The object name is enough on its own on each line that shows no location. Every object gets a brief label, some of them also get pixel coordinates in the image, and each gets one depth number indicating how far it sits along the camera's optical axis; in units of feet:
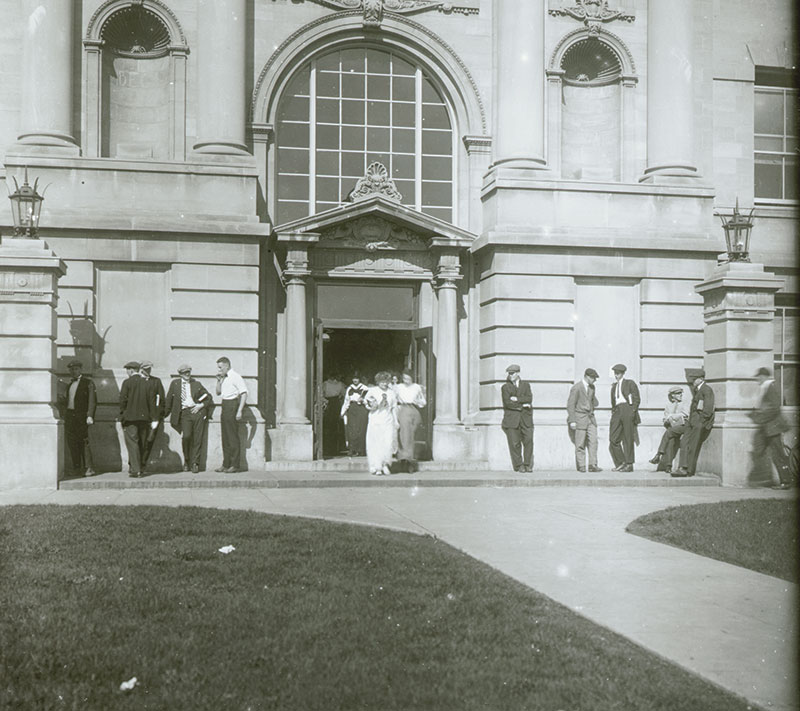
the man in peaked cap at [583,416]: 65.31
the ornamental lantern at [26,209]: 56.39
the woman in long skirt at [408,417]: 62.90
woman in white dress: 60.49
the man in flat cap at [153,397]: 58.39
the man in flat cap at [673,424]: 63.62
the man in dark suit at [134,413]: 57.27
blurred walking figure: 57.36
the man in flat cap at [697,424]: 61.00
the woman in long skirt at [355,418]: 72.54
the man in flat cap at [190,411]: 60.75
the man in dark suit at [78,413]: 58.03
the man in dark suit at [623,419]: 64.90
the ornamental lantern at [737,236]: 62.90
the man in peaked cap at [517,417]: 63.82
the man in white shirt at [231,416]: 60.95
